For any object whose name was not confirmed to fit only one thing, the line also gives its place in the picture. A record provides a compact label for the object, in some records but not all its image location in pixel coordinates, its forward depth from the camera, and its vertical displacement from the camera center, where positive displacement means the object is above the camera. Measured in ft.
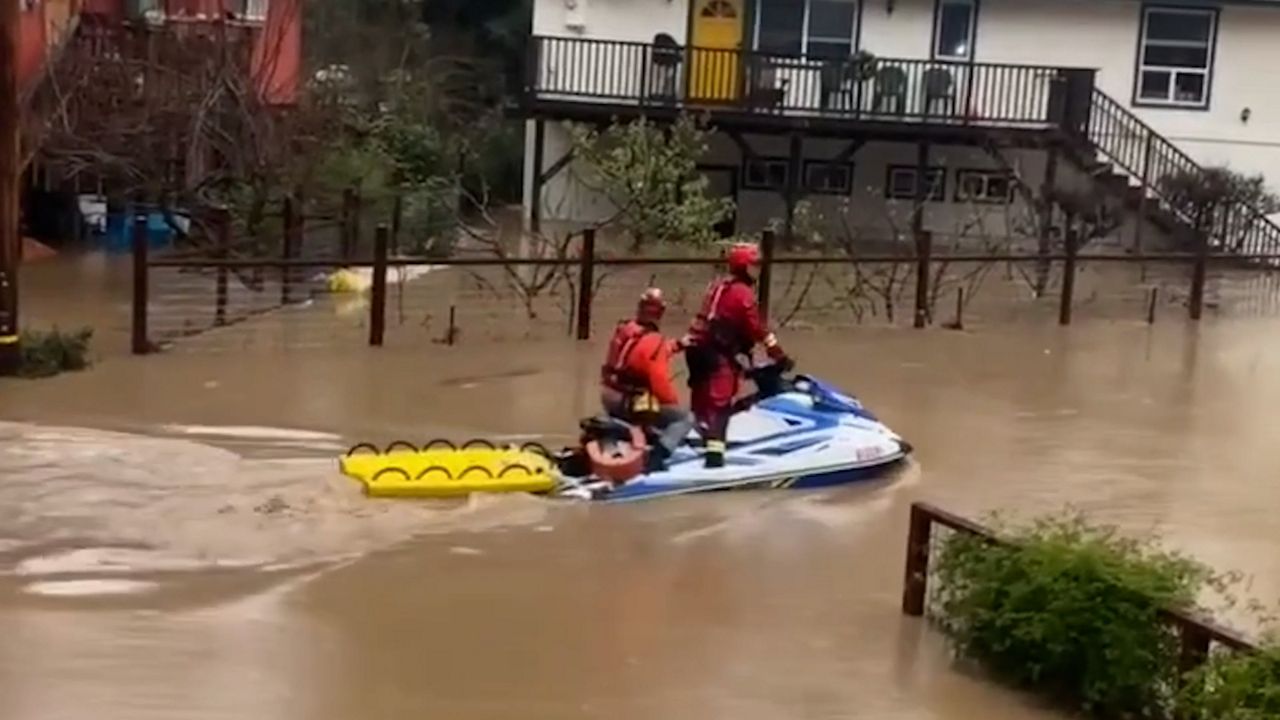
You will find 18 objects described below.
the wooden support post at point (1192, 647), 25.91 -6.31
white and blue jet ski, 40.29 -6.60
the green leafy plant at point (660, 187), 87.04 -2.37
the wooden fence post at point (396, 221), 81.08 -4.27
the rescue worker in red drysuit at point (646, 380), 39.70 -5.00
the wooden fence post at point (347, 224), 75.41 -4.20
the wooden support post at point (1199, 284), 77.77 -4.59
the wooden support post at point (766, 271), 66.80 -4.41
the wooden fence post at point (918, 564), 31.94 -6.76
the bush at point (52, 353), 52.44 -6.90
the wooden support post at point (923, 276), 70.90 -4.48
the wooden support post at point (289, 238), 69.82 -4.58
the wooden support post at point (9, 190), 50.29 -2.50
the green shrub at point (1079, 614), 26.96 -6.40
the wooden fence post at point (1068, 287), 74.28 -4.80
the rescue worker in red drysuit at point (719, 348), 41.55 -4.46
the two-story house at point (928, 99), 99.09 +2.61
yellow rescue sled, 38.63 -6.93
